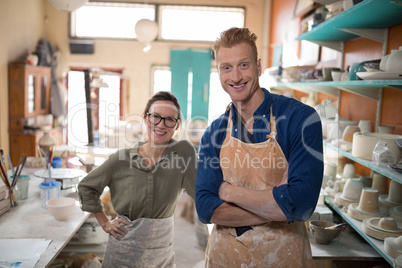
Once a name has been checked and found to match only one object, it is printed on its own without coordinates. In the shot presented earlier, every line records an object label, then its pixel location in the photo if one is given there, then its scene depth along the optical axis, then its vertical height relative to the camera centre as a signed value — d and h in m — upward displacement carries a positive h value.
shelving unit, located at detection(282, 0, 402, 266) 1.74 +0.55
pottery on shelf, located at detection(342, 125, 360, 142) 2.41 -0.18
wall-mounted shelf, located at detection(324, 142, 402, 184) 1.54 -0.31
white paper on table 1.66 -0.82
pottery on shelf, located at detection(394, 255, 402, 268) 1.47 -0.67
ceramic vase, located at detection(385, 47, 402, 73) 1.64 +0.23
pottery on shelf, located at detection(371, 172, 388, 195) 2.34 -0.53
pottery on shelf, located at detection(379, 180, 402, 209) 2.10 -0.56
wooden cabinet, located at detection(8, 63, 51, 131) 5.89 +0.03
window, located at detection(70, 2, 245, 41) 7.21 +1.73
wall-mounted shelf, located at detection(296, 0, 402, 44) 1.83 +0.56
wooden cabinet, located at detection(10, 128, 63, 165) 5.93 -0.87
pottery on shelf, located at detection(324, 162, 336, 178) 2.86 -0.54
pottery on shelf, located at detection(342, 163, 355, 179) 2.70 -0.52
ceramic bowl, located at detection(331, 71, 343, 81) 2.47 +0.23
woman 1.97 -0.55
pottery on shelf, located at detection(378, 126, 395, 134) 2.22 -0.14
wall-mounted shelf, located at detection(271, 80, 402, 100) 1.69 +0.14
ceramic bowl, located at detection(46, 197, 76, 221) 2.14 -0.72
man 1.31 -0.30
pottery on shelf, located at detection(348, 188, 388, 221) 2.03 -0.61
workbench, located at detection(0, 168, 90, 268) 1.85 -0.81
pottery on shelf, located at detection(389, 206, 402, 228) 1.90 -0.61
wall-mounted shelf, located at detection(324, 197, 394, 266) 1.67 -0.71
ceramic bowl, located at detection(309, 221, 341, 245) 2.09 -0.80
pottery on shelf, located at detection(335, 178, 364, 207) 2.26 -0.58
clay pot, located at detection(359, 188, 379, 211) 2.04 -0.56
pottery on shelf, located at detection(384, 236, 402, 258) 1.62 -0.67
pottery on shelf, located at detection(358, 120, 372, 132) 2.42 -0.13
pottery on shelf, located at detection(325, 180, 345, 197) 2.56 -0.62
